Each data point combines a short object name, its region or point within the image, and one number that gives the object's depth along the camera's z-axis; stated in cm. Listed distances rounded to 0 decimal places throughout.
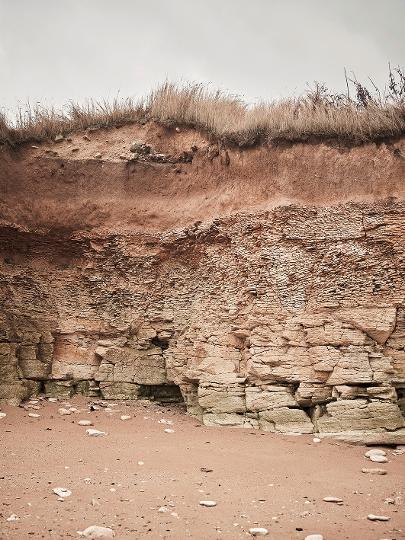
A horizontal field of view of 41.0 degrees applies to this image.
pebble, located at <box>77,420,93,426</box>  675
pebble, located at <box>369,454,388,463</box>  566
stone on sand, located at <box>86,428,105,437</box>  633
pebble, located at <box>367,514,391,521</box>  412
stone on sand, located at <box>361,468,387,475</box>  526
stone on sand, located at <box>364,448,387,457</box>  584
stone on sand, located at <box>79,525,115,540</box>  368
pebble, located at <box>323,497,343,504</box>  450
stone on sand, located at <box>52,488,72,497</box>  443
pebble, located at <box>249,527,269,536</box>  385
